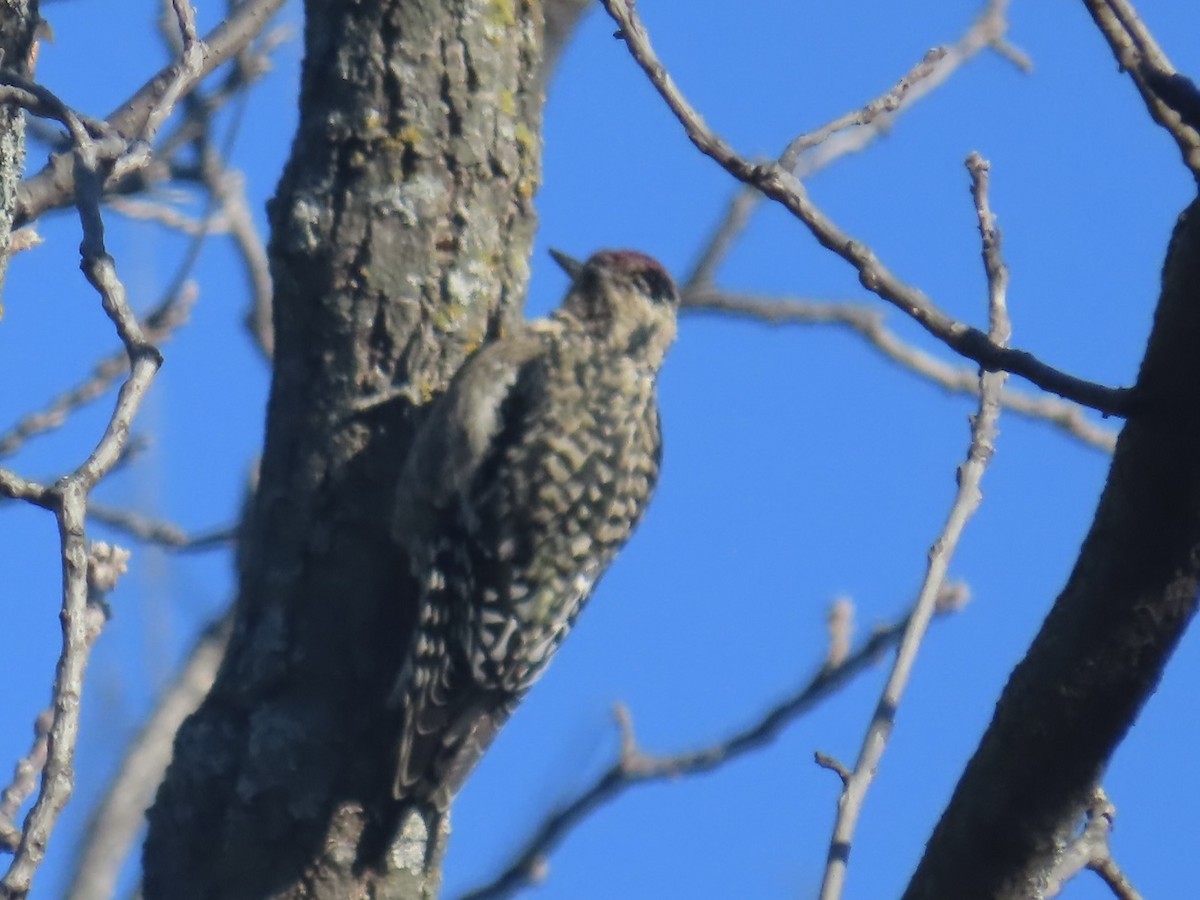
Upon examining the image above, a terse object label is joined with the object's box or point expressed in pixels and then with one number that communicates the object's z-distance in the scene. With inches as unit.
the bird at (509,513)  290.8
